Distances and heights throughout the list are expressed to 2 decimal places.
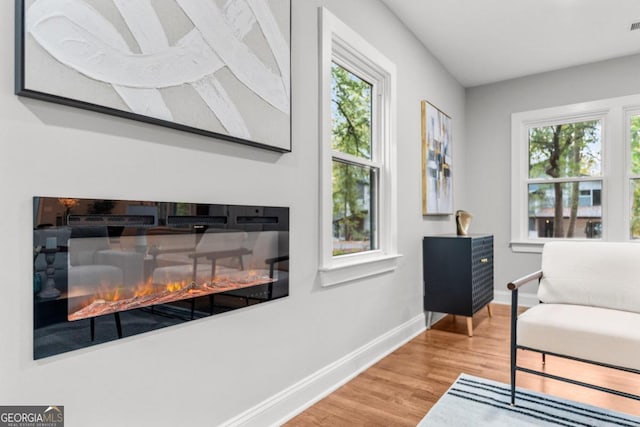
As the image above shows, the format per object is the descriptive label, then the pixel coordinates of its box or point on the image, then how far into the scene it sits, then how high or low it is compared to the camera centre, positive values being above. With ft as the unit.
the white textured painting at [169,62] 3.47 +1.74
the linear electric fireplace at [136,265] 3.54 -0.58
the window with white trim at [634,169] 12.50 +1.59
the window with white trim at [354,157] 7.18 +1.32
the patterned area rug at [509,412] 6.10 -3.33
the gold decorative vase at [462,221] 11.94 -0.16
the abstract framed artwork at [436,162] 11.55 +1.78
